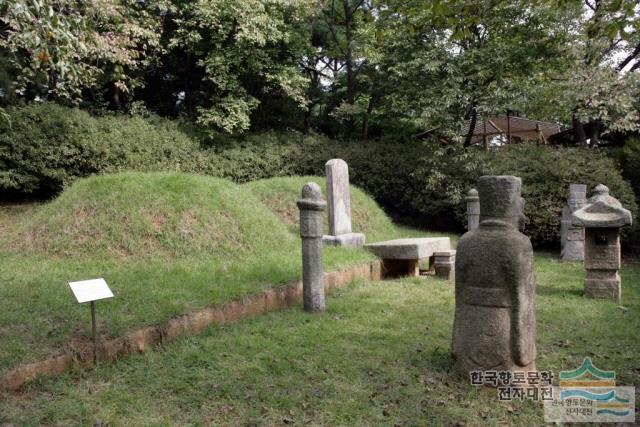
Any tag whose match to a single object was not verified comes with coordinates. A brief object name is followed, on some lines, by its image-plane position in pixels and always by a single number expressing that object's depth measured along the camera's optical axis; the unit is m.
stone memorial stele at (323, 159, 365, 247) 9.87
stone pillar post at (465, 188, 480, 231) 11.11
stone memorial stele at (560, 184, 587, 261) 11.05
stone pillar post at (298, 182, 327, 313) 6.20
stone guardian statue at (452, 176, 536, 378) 3.91
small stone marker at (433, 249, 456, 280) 8.80
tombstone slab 8.77
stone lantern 7.25
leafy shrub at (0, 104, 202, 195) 11.80
